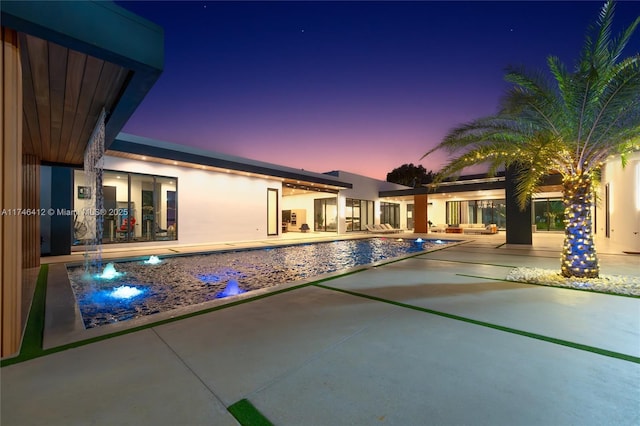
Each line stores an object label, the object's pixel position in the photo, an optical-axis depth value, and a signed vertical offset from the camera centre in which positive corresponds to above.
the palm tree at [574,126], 5.15 +1.83
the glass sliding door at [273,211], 17.28 +0.18
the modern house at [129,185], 2.80 +1.39
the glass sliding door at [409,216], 31.45 -0.32
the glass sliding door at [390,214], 28.17 -0.08
